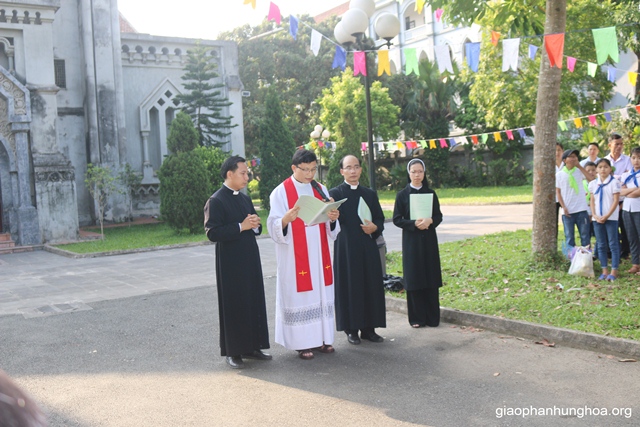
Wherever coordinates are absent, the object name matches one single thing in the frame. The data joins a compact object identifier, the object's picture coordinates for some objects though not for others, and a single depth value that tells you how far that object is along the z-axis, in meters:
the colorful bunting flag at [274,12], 10.74
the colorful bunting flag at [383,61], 11.34
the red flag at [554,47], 8.56
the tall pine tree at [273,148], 26.22
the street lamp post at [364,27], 10.30
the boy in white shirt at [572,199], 9.66
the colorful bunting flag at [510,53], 10.64
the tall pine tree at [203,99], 25.00
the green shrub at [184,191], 19.41
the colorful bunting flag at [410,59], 11.44
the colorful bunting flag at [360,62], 10.90
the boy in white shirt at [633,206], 8.63
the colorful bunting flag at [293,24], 11.16
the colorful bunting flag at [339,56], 11.28
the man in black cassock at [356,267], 6.60
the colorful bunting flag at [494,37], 11.16
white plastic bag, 8.62
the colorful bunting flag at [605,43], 9.51
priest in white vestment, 6.17
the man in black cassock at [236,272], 6.00
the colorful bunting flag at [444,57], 11.28
